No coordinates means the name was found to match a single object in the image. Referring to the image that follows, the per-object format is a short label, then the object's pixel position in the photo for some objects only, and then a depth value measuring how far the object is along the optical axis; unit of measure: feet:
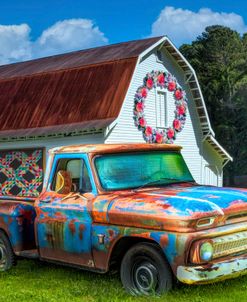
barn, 63.57
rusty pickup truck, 19.19
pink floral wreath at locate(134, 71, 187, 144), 68.23
